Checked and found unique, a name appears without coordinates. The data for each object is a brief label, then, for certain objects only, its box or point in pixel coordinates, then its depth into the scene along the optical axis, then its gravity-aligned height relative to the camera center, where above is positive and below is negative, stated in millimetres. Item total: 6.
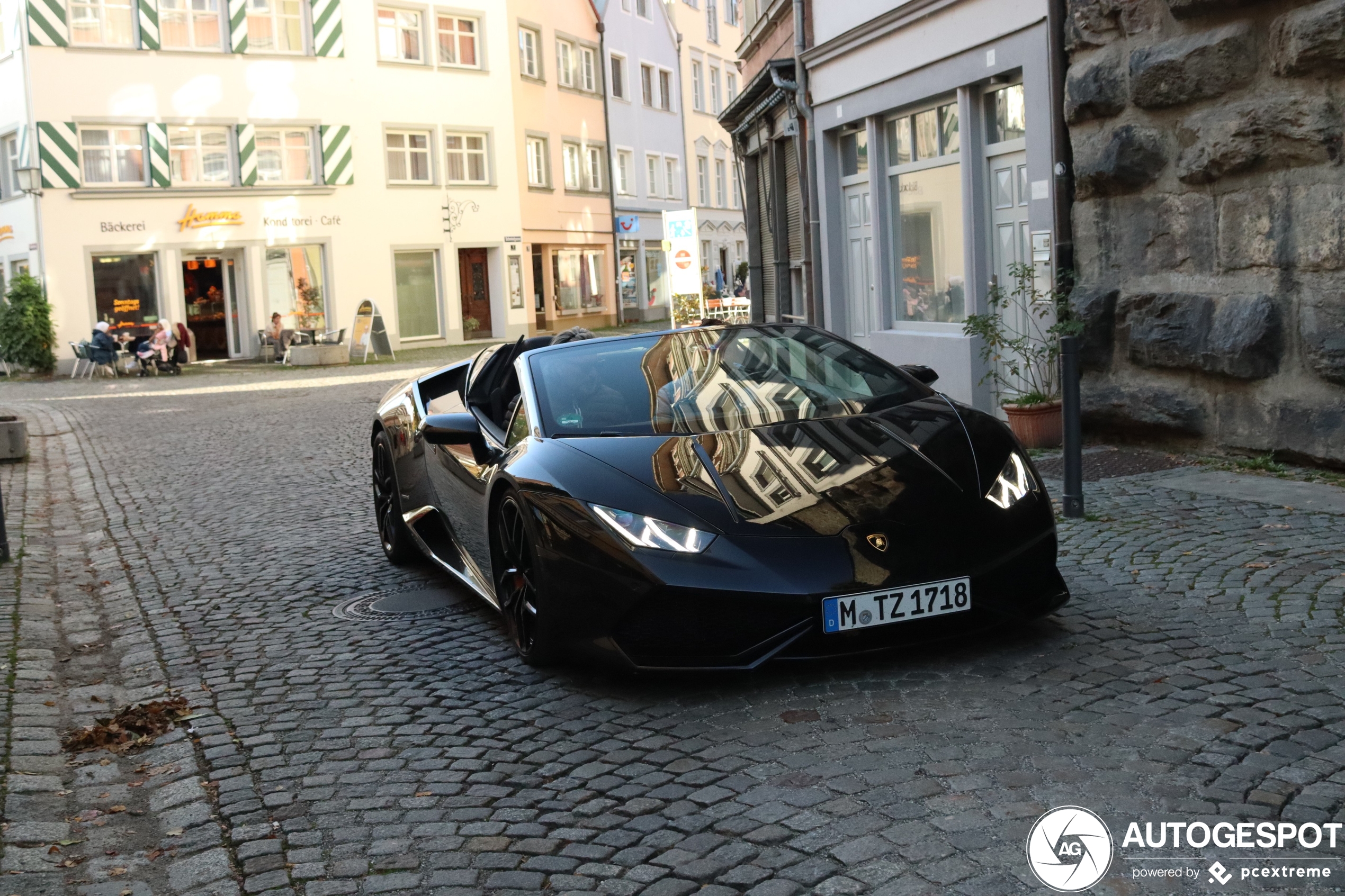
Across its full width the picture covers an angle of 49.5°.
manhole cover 6906 -1238
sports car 4855 -627
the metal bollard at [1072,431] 7871 -640
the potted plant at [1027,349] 10844 -276
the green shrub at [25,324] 33375 +1097
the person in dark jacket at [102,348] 32281 +443
